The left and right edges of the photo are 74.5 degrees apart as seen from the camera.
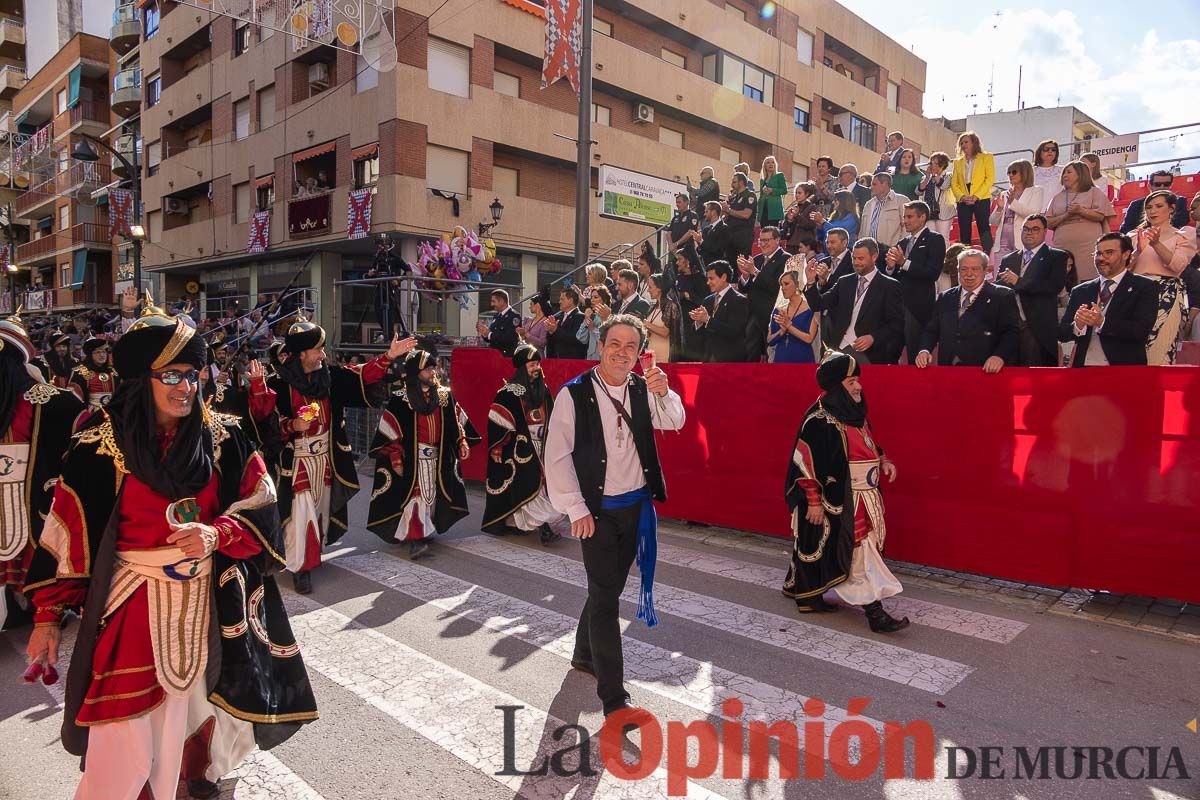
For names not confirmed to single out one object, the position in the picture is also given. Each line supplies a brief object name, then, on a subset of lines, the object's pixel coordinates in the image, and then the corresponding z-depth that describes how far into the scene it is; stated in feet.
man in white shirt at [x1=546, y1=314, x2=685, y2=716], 13.64
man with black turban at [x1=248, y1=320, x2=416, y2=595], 20.70
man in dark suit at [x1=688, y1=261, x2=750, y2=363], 30.07
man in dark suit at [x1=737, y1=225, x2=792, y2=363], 30.86
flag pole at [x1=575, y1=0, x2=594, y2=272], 39.45
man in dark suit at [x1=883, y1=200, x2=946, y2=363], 25.93
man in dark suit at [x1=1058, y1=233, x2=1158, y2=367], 20.79
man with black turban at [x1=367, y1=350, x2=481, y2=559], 24.39
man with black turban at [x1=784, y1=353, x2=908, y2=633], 17.88
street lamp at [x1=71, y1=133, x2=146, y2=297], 66.69
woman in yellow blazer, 33.35
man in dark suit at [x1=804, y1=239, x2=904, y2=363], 25.36
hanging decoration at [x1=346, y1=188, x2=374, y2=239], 74.49
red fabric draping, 17.93
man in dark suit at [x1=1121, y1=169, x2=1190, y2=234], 30.27
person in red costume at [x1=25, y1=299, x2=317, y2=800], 9.50
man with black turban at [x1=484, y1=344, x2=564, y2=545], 26.45
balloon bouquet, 46.39
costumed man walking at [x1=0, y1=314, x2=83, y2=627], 16.38
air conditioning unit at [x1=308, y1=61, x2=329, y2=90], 81.92
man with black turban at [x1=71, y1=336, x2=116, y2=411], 33.35
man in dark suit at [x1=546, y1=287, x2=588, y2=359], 35.68
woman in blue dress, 28.32
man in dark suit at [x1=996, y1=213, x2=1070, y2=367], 23.45
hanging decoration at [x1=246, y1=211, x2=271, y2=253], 87.61
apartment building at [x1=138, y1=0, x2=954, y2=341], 75.36
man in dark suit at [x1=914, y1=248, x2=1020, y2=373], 21.83
